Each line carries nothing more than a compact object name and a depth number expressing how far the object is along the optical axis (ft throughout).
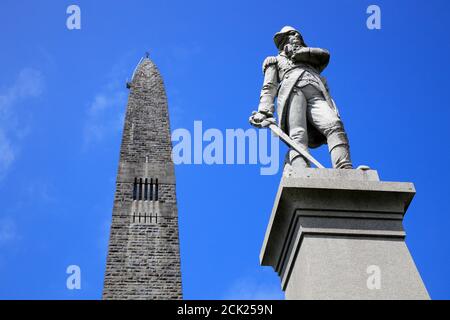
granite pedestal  17.60
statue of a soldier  21.02
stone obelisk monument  104.27
